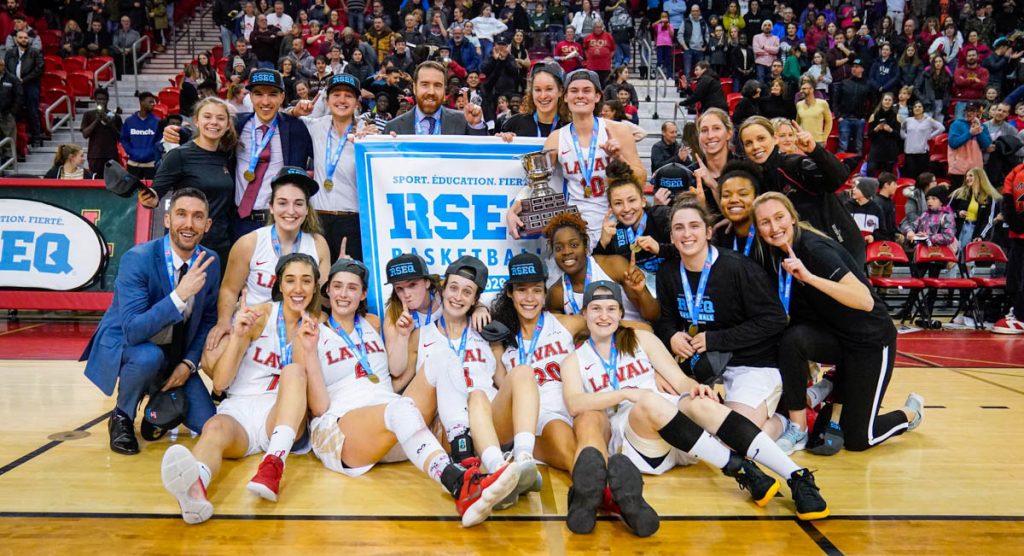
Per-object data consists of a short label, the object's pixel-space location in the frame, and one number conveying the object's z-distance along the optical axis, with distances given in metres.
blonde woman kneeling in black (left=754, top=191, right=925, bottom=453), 3.90
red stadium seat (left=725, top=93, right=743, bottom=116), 13.07
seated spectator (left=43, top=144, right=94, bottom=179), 9.18
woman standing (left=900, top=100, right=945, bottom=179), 12.79
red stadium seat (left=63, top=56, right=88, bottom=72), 13.86
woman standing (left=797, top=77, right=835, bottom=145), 12.25
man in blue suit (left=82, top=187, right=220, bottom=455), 3.89
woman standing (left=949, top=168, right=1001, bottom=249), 10.70
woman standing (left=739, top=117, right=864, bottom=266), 4.36
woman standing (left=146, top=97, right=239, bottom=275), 4.55
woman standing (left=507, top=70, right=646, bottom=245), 4.53
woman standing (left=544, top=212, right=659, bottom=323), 4.20
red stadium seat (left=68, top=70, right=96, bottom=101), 13.46
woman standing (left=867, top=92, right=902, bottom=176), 12.78
